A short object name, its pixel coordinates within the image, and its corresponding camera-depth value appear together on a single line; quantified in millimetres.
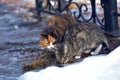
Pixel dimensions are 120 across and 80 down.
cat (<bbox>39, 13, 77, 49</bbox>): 5866
